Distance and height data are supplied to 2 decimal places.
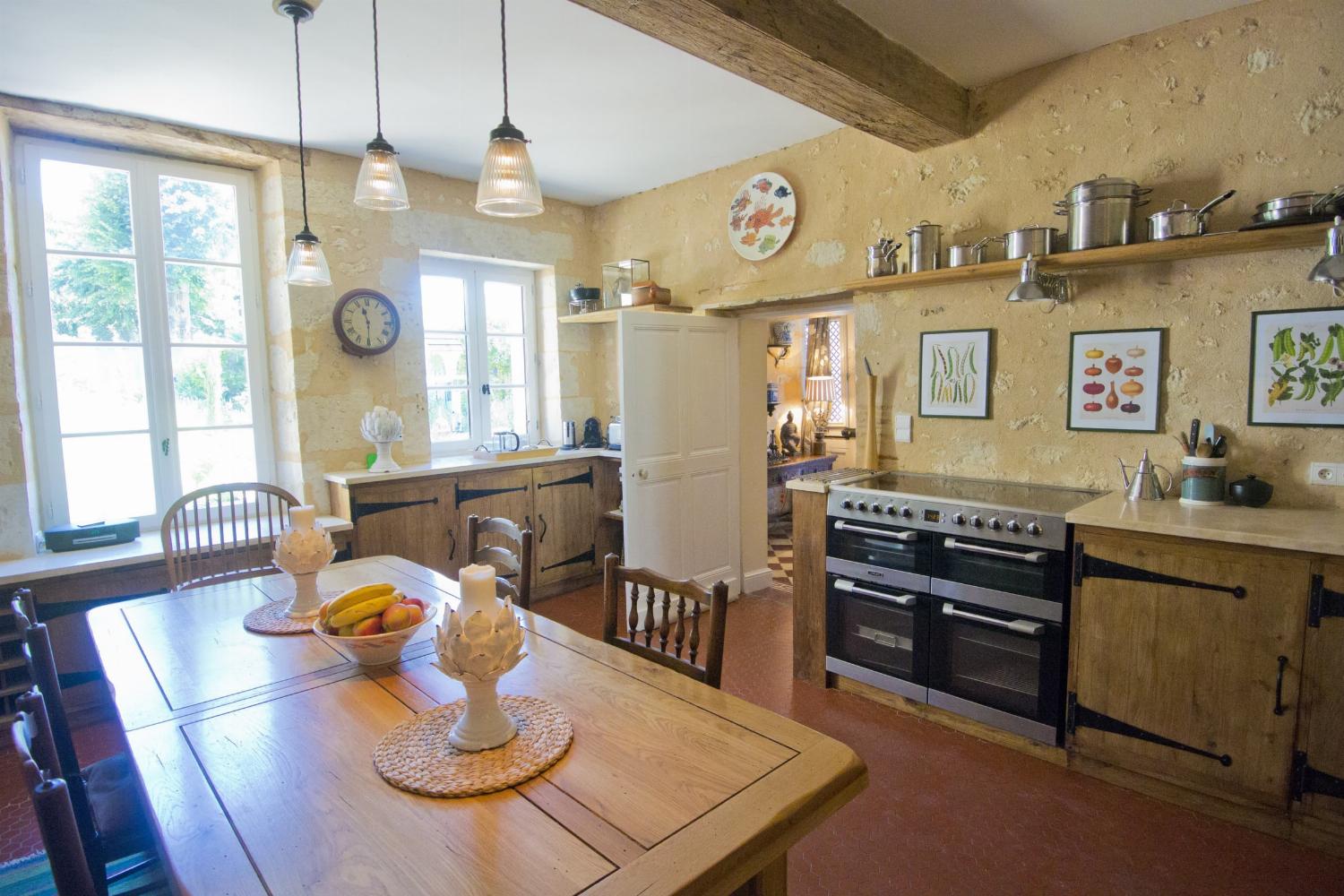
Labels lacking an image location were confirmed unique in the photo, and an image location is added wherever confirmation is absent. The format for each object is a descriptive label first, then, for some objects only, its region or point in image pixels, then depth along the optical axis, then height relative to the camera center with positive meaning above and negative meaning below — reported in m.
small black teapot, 2.32 -0.38
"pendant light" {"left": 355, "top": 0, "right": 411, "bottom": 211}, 2.00 +0.65
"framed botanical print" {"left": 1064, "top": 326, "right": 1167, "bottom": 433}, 2.59 +0.02
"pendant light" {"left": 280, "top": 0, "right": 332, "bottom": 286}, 2.44 +0.49
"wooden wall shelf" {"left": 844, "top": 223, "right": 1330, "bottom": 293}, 2.15 +0.47
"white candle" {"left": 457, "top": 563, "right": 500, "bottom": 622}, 1.20 -0.36
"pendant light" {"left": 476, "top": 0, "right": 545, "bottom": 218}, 1.69 +0.56
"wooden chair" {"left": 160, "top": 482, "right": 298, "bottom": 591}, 2.53 -0.65
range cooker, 2.40 -0.81
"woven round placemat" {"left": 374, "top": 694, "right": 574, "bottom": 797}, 1.11 -0.65
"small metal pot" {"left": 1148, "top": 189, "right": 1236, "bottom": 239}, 2.30 +0.56
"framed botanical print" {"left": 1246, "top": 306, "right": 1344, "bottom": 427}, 2.25 +0.05
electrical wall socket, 2.24 -0.31
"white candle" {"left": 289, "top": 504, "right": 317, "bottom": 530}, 1.90 -0.35
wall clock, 3.74 +0.41
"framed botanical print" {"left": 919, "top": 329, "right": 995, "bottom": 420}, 3.02 +0.06
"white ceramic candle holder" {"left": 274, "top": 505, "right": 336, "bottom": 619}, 1.86 -0.45
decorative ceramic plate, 3.73 +0.99
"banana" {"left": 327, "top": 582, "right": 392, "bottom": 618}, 1.64 -0.50
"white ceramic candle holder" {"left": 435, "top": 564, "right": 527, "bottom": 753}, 1.17 -0.46
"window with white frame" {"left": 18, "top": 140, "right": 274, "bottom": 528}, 3.14 +0.33
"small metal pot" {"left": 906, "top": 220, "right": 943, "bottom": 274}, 2.95 +0.62
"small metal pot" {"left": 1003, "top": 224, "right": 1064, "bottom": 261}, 2.61 +0.57
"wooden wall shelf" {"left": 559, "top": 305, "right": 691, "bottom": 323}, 4.20 +0.50
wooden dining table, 0.93 -0.65
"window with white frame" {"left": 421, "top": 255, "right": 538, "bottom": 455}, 4.37 +0.28
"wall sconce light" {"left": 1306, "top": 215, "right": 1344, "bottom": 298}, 1.96 +0.36
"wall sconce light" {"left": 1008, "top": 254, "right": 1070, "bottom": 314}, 2.50 +0.37
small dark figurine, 6.74 -0.52
